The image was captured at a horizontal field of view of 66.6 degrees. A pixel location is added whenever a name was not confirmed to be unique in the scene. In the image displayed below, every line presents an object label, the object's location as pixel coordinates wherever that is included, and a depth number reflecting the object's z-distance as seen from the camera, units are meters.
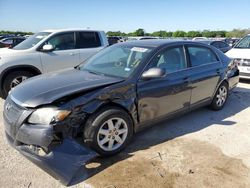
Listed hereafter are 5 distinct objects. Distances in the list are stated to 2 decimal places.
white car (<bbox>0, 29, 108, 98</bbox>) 4.57
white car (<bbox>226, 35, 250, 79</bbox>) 6.03
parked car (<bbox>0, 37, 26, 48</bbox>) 12.77
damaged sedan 2.21
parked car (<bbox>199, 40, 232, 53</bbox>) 10.18
